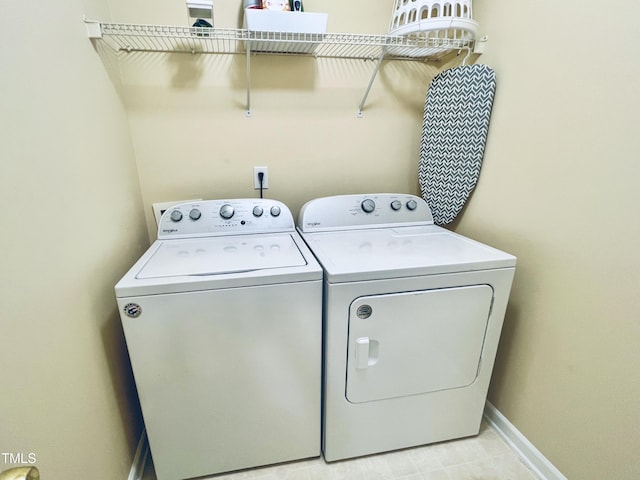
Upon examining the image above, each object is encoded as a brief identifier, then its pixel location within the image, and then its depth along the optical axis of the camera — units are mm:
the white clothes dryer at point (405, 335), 1148
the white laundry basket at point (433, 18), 1317
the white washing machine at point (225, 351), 1046
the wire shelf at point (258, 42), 1327
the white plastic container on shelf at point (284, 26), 1294
